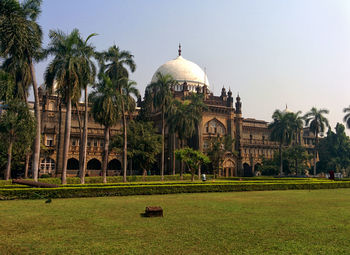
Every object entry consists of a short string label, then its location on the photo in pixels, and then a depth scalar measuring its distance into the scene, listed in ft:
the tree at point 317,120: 192.24
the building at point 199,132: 157.28
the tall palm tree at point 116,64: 123.11
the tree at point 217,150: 166.30
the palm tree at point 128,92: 120.49
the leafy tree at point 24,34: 69.56
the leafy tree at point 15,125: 102.26
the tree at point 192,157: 139.33
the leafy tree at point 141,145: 141.90
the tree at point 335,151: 218.59
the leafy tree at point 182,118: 151.33
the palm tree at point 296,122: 187.52
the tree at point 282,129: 183.93
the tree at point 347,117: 208.27
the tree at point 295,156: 190.80
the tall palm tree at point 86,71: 96.99
